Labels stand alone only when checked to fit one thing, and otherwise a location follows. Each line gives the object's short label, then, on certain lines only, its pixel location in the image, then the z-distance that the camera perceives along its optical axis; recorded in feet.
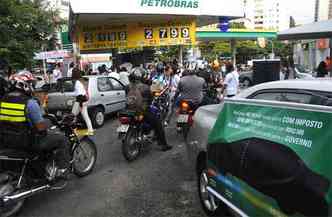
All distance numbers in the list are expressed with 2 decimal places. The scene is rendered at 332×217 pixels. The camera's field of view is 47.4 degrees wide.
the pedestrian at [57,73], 68.59
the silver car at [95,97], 33.78
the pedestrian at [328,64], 49.62
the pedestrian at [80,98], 30.91
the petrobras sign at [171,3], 42.42
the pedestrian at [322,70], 52.08
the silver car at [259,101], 9.53
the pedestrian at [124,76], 45.66
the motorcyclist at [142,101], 22.80
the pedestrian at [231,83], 34.27
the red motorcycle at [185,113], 25.90
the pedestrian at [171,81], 35.42
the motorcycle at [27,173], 14.47
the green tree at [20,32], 38.01
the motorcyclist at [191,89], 26.61
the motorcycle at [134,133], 22.53
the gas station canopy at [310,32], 35.88
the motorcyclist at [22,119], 14.97
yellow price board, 48.83
